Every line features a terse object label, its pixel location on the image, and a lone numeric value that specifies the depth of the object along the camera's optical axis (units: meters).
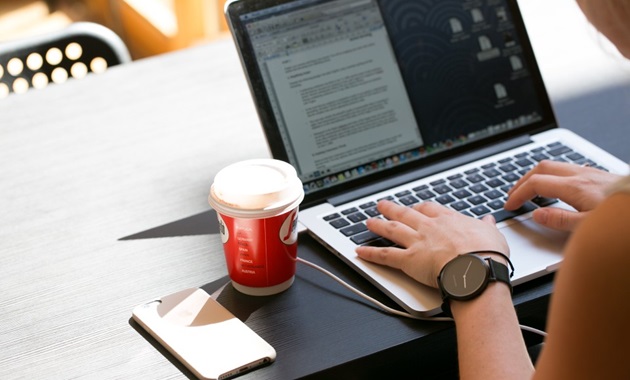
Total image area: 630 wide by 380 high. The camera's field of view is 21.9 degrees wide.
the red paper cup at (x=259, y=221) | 1.35
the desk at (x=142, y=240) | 1.33
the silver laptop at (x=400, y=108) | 1.49
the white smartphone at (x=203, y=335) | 1.30
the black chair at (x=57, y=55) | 1.86
